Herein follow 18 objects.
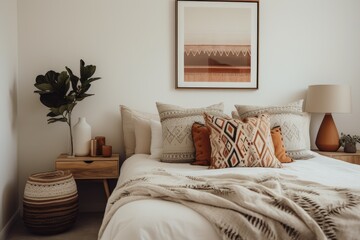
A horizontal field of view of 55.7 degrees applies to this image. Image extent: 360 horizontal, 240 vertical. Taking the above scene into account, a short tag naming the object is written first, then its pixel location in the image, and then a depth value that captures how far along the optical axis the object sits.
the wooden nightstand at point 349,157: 3.06
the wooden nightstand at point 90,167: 2.87
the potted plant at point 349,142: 3.20
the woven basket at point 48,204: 2.65
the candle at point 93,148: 2.98
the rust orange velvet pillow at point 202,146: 2.54
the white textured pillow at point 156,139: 2.80
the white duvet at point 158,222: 1.30
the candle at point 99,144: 3.05
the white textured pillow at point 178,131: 2.61
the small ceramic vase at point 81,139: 2.99
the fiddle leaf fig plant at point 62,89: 2.92
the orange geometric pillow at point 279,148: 2.60
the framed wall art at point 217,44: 3.33
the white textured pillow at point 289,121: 2.75
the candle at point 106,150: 2.98
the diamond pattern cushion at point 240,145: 2.36
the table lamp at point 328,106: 3.20
